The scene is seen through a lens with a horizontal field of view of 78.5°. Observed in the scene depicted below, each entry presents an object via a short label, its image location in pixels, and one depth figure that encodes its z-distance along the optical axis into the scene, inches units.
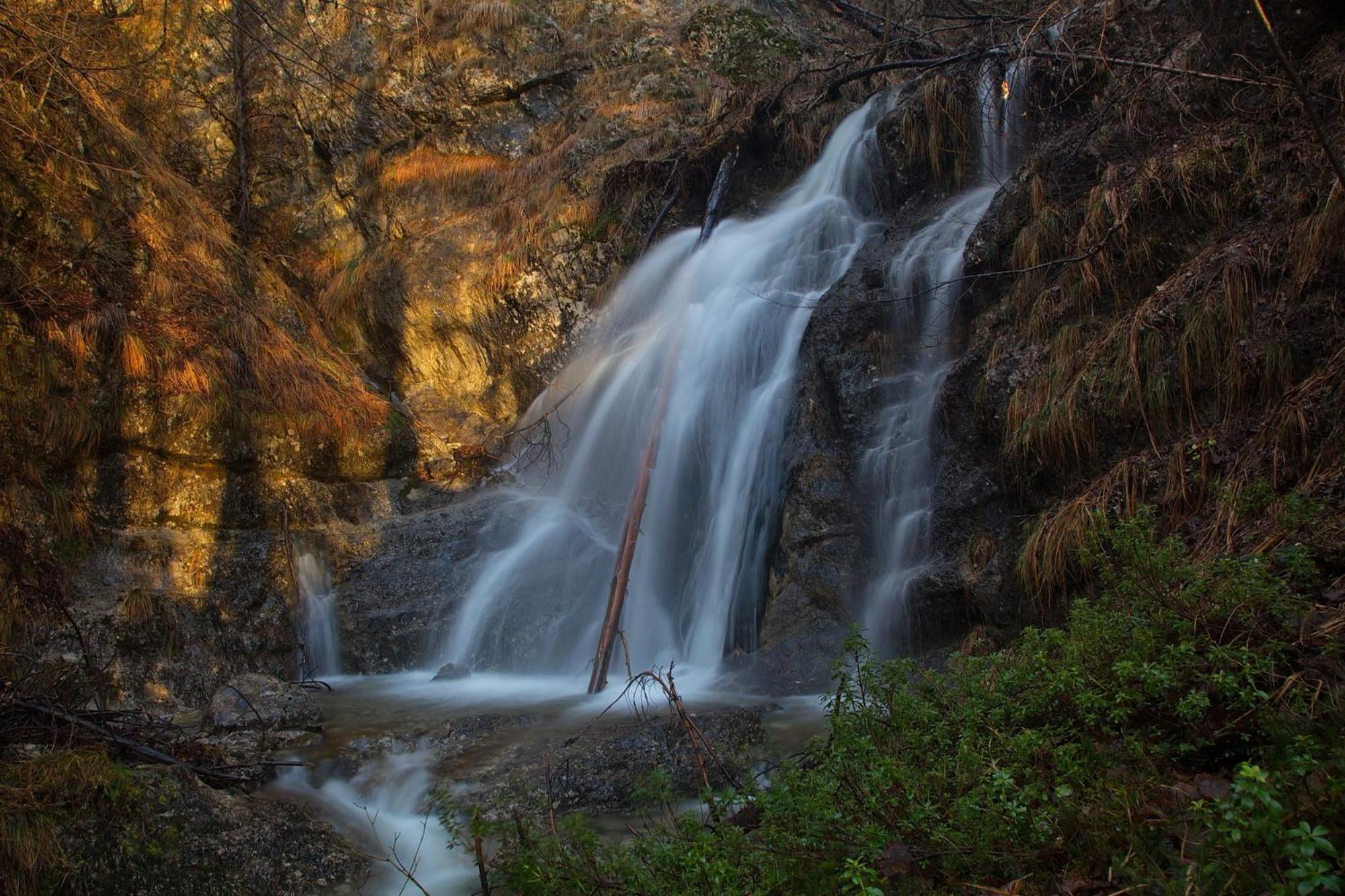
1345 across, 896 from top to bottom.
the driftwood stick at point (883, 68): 320.2
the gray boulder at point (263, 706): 200.0
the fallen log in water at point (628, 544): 245.9
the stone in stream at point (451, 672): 273.0
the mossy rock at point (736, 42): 500.1
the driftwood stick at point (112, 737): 135.6
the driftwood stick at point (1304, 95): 113.5
